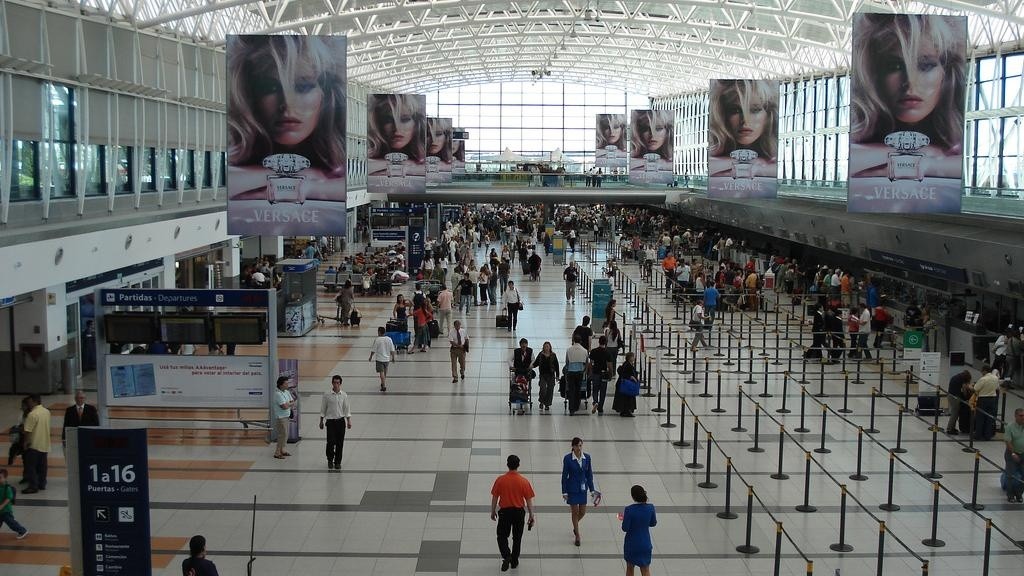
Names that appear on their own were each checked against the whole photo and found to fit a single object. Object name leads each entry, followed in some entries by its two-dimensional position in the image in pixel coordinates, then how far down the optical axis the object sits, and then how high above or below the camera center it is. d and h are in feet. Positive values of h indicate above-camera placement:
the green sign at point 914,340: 66.95 -9.03
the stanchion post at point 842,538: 36.06 -11.55
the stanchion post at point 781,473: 44.80 -11.69
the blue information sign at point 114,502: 24.75 -7.14
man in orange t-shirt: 33.37 -9.56
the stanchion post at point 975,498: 41.32 -11.55
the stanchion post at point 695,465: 46.45 -11.65
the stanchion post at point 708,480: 43.70 -11.58
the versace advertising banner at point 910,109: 53.93 +4.11
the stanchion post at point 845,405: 58.59 -11.44
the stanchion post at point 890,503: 41.11 -11.74
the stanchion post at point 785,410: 58.29 -11.73
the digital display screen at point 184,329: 50.11 -6.45
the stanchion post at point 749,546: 35.68 -11.69
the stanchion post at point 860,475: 45.21 -11.77
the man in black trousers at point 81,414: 43.50 -8.99
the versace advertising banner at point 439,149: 161.17 +5.99
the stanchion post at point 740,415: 54.08 -11.21
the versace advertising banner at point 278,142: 52.80 +2.26
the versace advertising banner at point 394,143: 111.34 +4.76
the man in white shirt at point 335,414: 44.88 -9.22
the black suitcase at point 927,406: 57.57 -11.24
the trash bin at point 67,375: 62.34 -10.64
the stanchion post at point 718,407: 57.61 -11.52
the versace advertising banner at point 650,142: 144.46 +6.38
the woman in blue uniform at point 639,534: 30.91 -9.72
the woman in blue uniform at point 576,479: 35.99 -9.49
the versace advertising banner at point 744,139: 87.92 +4.18
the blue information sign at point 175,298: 49.39 -4.99
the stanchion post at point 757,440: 49.83 -11.40
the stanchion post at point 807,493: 40.86 -11.25
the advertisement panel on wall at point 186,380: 50.83 -8.93
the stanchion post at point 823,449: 49.97 -11.79
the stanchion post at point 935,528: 37.05 -11.40
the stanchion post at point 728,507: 39.34 -11.51
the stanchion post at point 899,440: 49.74 -11.35
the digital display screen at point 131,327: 50.14 -6.35
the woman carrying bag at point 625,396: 55.83 -10.54
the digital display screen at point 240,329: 49.96 -6.43
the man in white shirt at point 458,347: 64.61 -9.33
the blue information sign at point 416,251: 130.22 -7.37
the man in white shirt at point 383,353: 61.82 -9.23
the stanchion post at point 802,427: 54.03 -11.64
